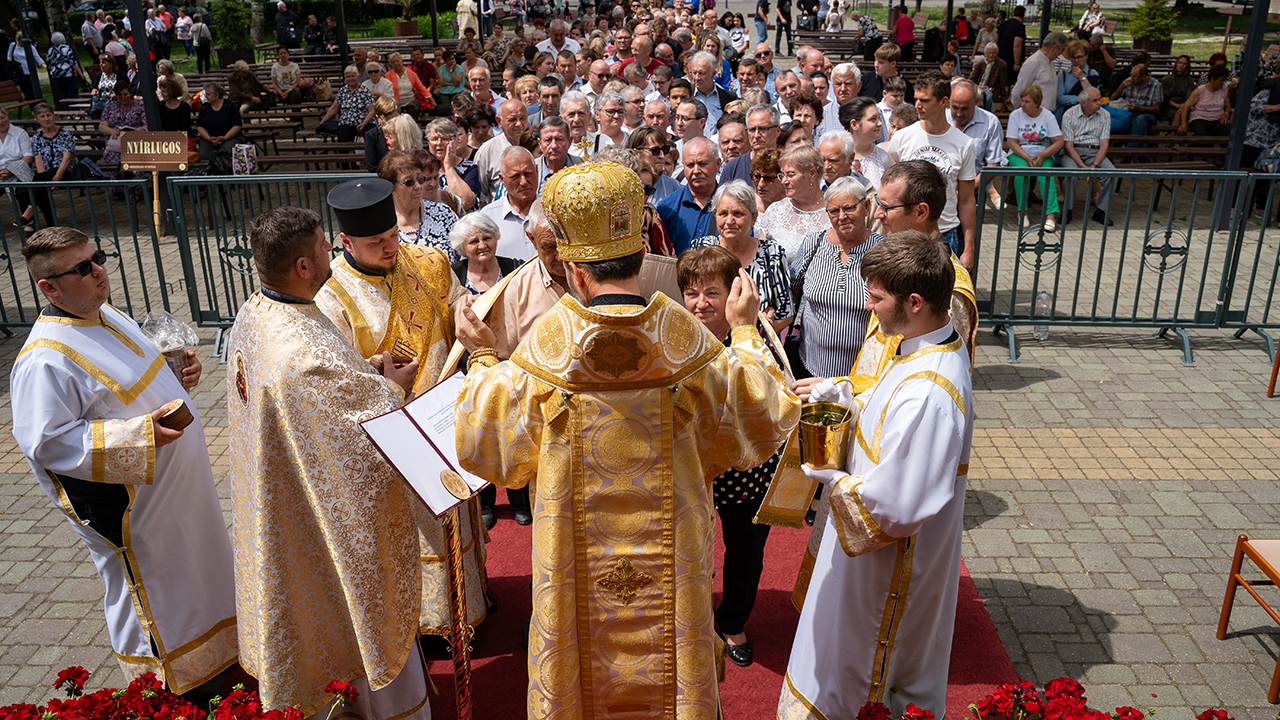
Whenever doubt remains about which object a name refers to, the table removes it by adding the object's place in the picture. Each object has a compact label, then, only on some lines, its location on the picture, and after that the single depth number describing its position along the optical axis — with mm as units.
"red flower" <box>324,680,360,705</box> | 2828
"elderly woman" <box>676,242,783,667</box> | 4188
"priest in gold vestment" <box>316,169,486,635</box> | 3842
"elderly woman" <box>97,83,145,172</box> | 13898
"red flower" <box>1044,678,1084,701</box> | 2588
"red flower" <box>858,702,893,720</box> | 2652
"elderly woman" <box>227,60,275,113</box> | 17547
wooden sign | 8969
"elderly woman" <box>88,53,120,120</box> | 16766
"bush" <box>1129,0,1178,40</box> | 23766
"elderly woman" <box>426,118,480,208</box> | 7484
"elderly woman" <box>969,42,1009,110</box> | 16219
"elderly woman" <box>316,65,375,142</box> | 13625
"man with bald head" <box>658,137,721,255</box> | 6074
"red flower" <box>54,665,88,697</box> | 2709
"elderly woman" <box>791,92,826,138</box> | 8531
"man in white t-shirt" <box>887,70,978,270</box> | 7488
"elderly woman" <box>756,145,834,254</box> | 5699
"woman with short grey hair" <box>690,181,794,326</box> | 4824
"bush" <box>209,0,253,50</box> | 27203
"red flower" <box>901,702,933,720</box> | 2553
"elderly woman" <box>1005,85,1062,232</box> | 11242
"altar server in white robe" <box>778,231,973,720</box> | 3047
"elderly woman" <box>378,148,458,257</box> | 5328
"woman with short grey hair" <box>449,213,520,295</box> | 4969
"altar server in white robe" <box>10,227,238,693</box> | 3611
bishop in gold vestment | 2588
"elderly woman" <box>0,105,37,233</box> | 12234
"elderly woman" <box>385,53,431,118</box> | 14055
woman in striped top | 4852
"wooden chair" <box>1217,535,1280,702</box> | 4098
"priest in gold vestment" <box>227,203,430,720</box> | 3256
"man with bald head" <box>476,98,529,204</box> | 8242
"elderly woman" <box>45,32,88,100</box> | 21688
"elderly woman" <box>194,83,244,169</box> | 13523
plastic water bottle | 8562
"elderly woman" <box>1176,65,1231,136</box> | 13828
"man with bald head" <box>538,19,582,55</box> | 16484
